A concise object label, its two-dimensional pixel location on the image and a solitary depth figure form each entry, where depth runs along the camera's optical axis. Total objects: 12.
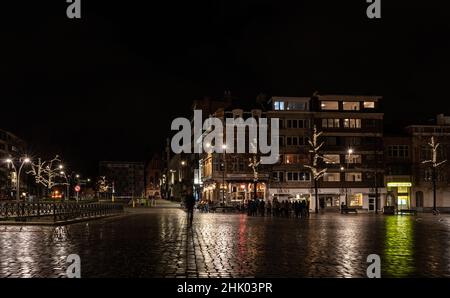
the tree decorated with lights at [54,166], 101.09
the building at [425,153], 81.62
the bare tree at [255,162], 71.09
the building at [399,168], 82.25
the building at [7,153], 139.07
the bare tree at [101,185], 150.00
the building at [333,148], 80.56
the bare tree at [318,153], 79.43
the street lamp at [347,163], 80.81
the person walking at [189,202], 31.26
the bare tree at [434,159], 60.33
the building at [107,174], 180.77
